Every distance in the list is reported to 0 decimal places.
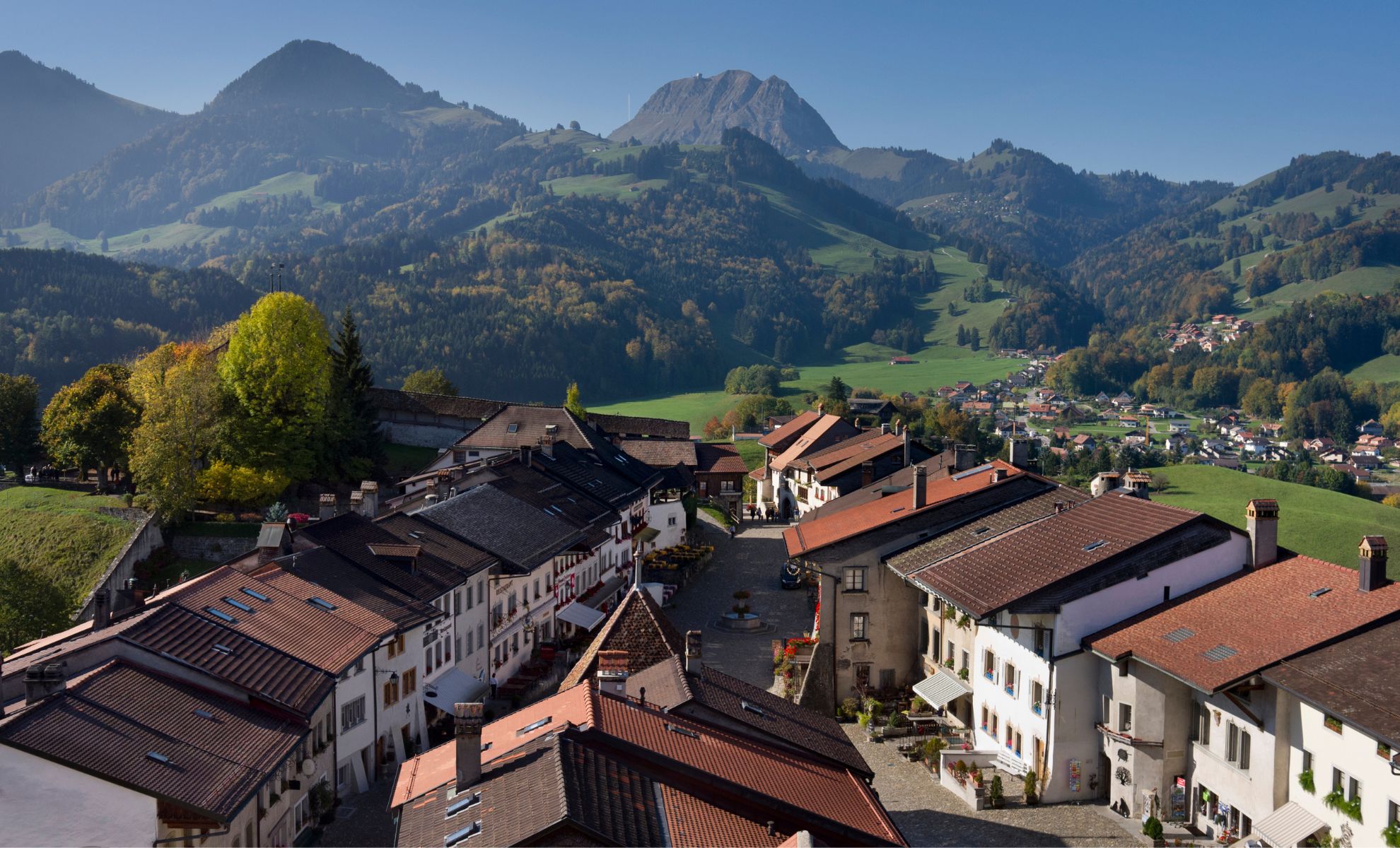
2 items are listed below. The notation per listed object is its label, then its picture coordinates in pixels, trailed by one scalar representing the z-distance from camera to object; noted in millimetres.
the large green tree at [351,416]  76000
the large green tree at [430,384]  115500
